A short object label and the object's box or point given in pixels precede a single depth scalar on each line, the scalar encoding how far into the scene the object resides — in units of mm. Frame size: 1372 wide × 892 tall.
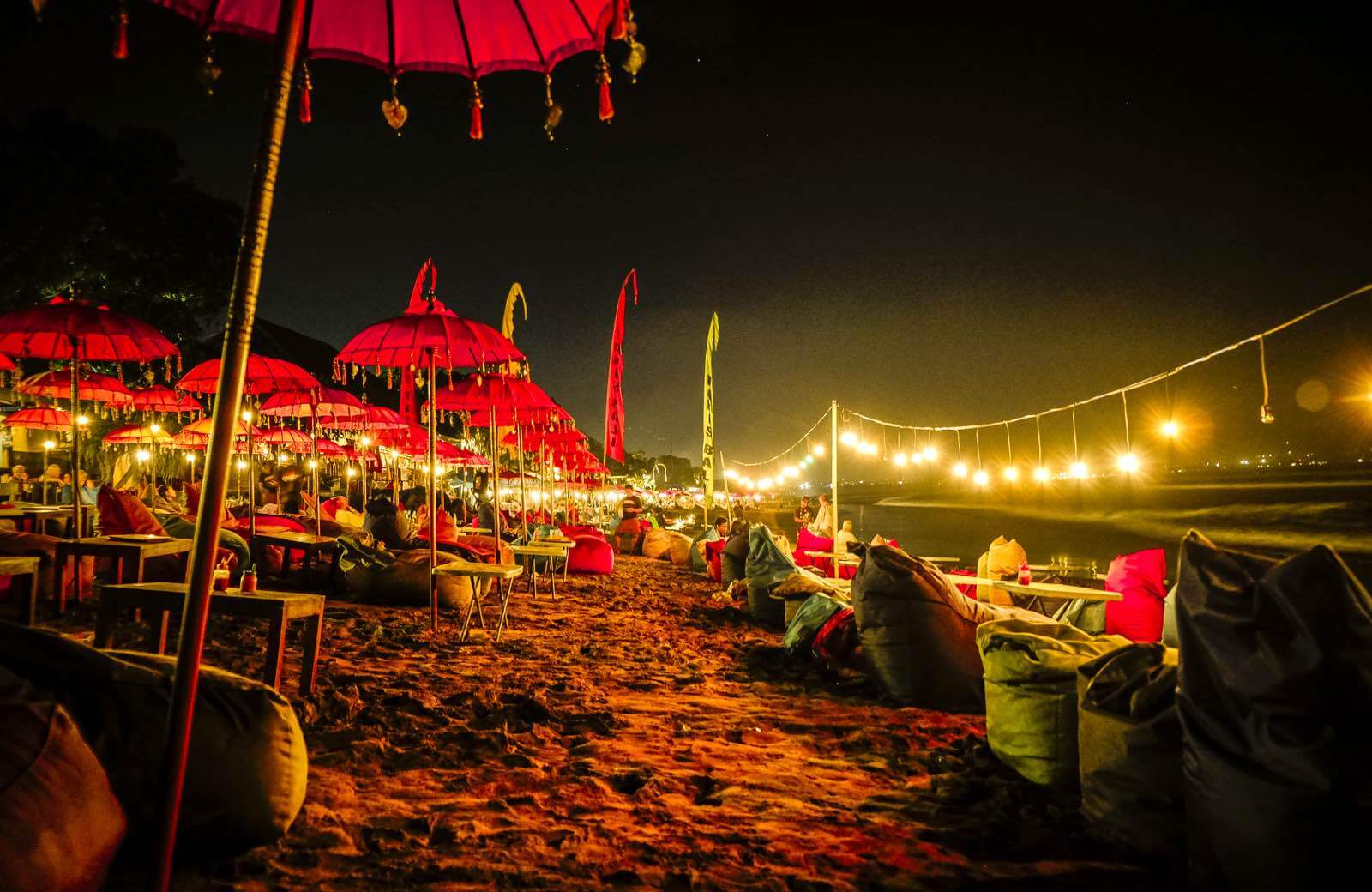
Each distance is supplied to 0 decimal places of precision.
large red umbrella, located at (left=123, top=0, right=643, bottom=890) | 2232
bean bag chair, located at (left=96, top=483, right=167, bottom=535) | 5801
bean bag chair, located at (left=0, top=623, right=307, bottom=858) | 1874
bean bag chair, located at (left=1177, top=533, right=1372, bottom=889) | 1854
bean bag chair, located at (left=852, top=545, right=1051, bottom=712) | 4340
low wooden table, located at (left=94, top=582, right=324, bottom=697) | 3357
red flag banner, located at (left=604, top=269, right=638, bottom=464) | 13312
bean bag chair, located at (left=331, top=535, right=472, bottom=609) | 7250
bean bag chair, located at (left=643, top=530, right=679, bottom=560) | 16297
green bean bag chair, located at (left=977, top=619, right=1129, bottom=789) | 3008
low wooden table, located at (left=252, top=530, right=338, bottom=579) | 7266
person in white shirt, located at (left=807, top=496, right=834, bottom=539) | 13336
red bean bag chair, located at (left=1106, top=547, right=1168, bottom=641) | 5215
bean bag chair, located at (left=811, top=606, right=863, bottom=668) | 5102
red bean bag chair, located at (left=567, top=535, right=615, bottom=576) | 11656
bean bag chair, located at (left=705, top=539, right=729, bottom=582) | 12003
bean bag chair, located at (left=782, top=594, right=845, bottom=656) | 5570
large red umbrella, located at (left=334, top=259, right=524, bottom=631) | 5168
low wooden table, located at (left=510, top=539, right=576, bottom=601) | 7391
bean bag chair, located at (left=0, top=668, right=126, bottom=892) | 1460
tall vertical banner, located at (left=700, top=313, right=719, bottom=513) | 14964
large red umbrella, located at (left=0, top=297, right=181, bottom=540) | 5074
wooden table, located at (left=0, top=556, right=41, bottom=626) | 4172
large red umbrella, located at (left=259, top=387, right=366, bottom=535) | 8695
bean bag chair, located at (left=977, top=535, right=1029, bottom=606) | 7172
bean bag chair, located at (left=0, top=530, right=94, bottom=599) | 5395
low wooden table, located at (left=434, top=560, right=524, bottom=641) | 5234
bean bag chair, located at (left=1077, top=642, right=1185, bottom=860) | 2373
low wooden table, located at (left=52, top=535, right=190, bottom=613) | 4758
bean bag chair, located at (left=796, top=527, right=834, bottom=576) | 10023
